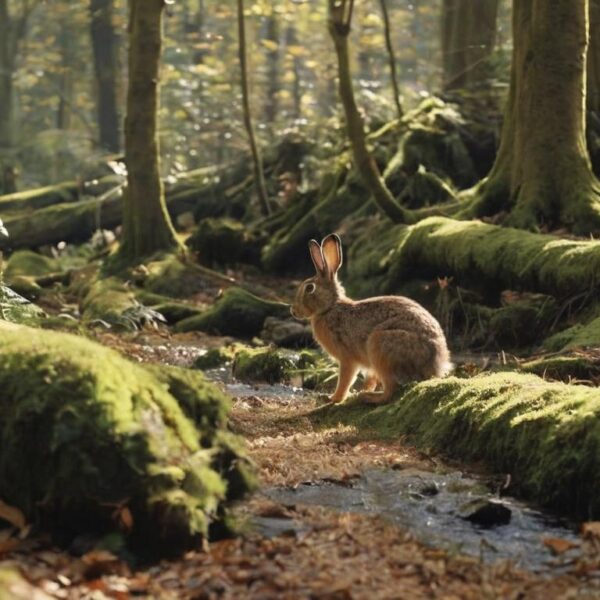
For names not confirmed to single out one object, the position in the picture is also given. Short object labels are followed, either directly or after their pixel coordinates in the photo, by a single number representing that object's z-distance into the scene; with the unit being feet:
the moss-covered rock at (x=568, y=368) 28.45
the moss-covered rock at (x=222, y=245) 67.92
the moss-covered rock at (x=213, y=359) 43.01
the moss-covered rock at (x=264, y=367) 40.72
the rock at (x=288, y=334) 48.19
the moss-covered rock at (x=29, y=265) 74.49
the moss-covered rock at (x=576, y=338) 33.30
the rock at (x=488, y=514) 18.45
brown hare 29.32
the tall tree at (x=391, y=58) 74.23
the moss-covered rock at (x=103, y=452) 15.51
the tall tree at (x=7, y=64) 159.02
